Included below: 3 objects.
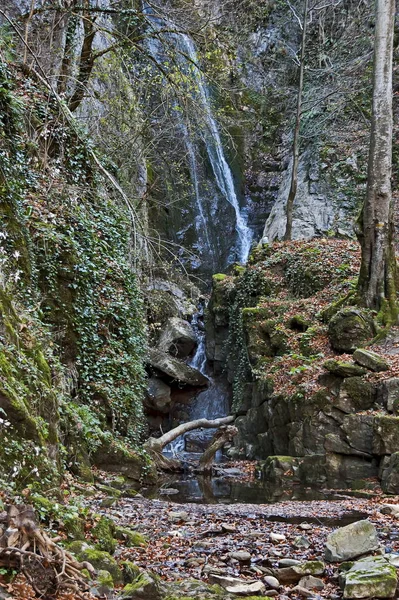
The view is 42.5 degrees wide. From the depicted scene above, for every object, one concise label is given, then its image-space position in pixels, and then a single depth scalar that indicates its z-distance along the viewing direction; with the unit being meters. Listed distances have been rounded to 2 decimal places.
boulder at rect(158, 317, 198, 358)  18.41
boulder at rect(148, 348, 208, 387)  17.17
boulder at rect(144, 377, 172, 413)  16.84
